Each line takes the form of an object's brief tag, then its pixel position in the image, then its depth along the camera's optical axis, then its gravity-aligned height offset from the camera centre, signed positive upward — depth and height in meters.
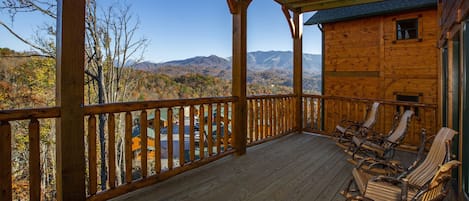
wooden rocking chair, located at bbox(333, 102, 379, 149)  4.63 -0.53
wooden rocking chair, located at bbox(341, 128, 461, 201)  1.51 -0.64
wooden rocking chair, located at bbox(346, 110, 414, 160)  3.67 -0.64
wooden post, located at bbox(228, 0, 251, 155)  4.04 +0.55
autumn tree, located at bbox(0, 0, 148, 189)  6.89 +1.71
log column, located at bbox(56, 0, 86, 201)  2.14 +0.03
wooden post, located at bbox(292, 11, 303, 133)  5.77 +0.78
